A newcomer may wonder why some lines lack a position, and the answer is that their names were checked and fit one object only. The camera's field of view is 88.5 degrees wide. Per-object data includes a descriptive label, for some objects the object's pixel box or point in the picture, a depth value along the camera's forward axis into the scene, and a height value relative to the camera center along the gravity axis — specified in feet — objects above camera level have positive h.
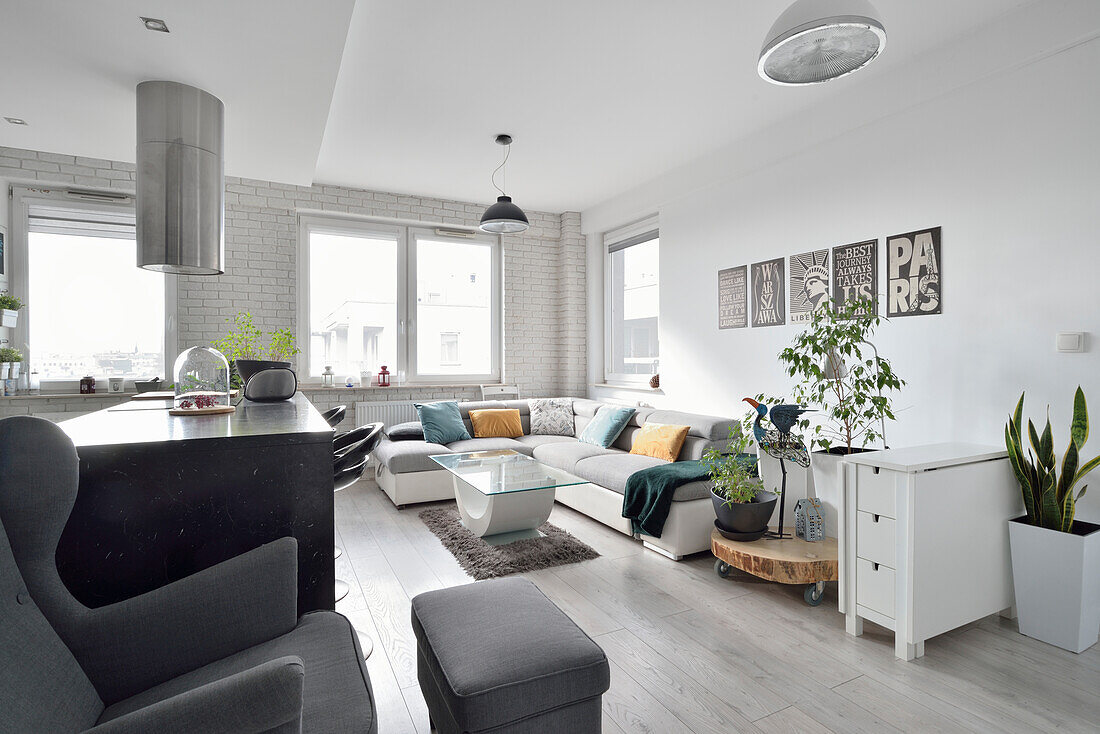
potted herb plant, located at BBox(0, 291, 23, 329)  13.32 +1.39
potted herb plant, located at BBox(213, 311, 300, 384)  16.15 +0.66
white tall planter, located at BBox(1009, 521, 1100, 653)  7.43 -3.03
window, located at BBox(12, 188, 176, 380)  14.87 +2.05
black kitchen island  4.31 -1.13
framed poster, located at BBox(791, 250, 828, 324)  12.50 +1.82
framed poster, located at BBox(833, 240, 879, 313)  11.46 +1.91
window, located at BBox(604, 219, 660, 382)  19.12 +2.20
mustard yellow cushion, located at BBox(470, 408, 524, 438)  18.21 -1.90
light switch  8.37 +0.31
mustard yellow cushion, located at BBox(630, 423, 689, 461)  13.83 -1.93
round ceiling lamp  6.38 +3.96
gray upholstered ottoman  4.44 -2.50
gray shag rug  10.66 -3.78
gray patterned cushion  18.95 -1.79
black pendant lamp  13.98 +3.67
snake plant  7.79 -1.57
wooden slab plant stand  8.82 -3.14
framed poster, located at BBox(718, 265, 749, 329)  14.55 +1.72
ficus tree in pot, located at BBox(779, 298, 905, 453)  9.62 -0.21
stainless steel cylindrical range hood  8.71 +2.91
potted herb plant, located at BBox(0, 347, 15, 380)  13.64 +0.18
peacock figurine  10.05 -1.35
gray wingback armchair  2.89 -1.75
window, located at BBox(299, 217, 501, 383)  18.83 +2.28
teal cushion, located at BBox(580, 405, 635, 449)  16.24 -1.79
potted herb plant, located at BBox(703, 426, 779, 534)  9.64 -2.35
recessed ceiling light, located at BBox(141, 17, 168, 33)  7.50 +4.60
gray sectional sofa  11.22 -2.64
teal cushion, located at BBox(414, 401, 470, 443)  17.16 -1.79
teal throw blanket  11.21 -2.62
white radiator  18.84 -1.58
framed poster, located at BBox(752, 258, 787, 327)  13.50 +1.70
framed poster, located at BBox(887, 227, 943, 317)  10.39 +1.70
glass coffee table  11.37 -2.90
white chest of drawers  7.45 -2.44
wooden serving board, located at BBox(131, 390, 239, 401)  10.24 -0.55
